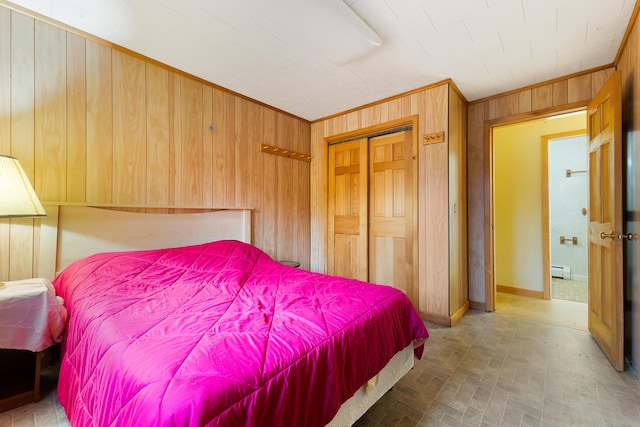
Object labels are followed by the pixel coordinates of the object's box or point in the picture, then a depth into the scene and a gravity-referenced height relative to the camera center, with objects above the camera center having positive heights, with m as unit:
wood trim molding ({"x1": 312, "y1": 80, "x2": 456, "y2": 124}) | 2.75 +1.37
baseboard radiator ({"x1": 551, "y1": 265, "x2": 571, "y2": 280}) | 4.44 -0.93
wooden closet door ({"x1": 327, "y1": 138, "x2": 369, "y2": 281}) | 3.44 +0.07
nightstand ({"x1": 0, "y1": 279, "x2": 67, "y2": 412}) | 1.38 -0.61
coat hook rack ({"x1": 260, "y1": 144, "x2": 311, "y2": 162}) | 3.26 +0.82
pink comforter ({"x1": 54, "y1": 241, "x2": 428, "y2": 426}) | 0.78 -0.49
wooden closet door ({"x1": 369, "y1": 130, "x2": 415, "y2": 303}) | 3.03 +0.06
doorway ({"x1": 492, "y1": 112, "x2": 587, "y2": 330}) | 3.61 +0.00
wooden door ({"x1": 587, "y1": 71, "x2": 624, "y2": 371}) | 1.88 -0.03
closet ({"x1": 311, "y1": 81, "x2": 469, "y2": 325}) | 2.77 +0.22
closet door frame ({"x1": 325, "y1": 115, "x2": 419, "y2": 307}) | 2.93 +0.35
